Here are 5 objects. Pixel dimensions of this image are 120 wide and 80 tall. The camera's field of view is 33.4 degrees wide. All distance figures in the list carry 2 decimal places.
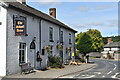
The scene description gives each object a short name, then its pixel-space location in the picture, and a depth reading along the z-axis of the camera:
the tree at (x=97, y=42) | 69.53
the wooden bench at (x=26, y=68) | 16.83
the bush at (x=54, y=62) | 22.40
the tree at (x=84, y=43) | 33.06
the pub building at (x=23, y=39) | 15.07
